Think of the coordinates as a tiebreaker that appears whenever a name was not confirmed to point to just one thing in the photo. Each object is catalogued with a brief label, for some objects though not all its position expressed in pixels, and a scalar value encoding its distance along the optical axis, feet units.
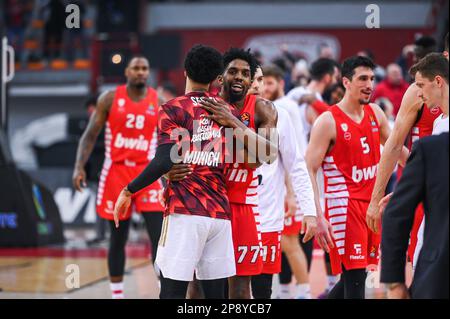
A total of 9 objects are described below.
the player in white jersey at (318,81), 70.64
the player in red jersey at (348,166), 48.21
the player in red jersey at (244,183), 42.04
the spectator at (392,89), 96.04
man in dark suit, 28.58
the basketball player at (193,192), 37.86
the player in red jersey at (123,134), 59.77
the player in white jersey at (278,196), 46.14
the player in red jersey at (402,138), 40.78
